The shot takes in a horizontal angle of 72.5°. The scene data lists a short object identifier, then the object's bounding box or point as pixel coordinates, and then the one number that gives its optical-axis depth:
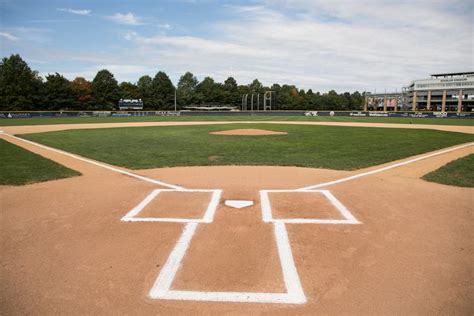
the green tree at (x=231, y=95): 99.16
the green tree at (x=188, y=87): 96.06
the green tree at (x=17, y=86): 63.00
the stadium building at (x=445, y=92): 90.62
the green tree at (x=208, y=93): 97.06
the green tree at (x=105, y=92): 78.50
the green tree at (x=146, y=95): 84.12
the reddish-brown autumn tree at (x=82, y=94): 74.94
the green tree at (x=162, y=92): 85.34
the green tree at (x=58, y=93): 68.44
